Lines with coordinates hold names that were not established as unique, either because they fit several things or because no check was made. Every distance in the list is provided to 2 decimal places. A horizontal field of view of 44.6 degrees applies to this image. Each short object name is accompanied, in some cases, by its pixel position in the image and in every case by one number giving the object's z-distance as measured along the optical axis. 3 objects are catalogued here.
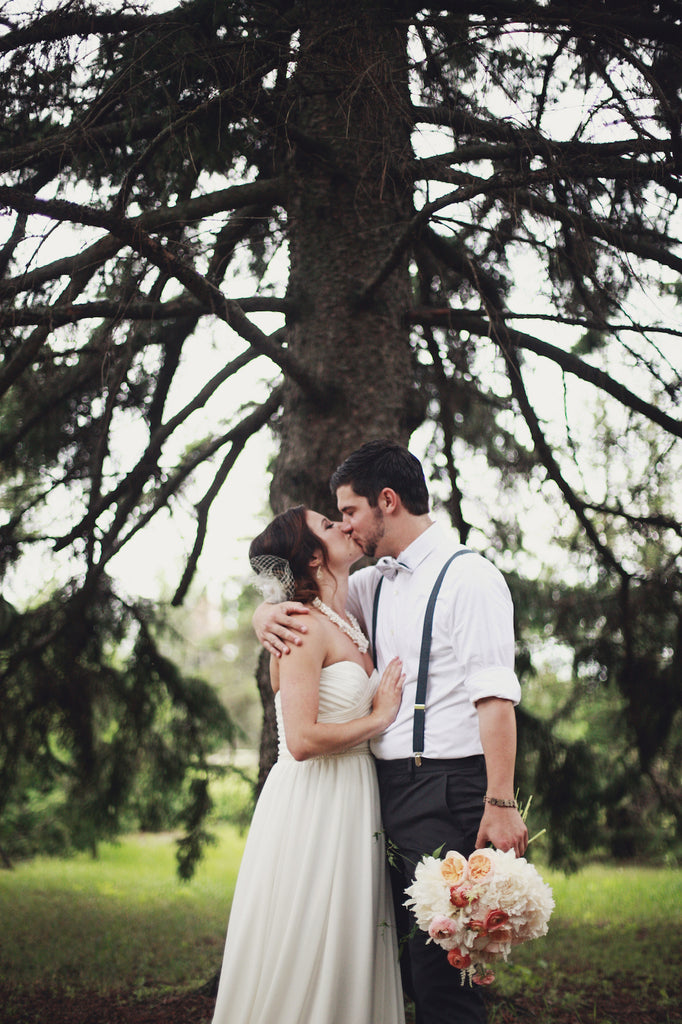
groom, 2.31
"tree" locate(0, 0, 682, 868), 2.97
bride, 2.47
